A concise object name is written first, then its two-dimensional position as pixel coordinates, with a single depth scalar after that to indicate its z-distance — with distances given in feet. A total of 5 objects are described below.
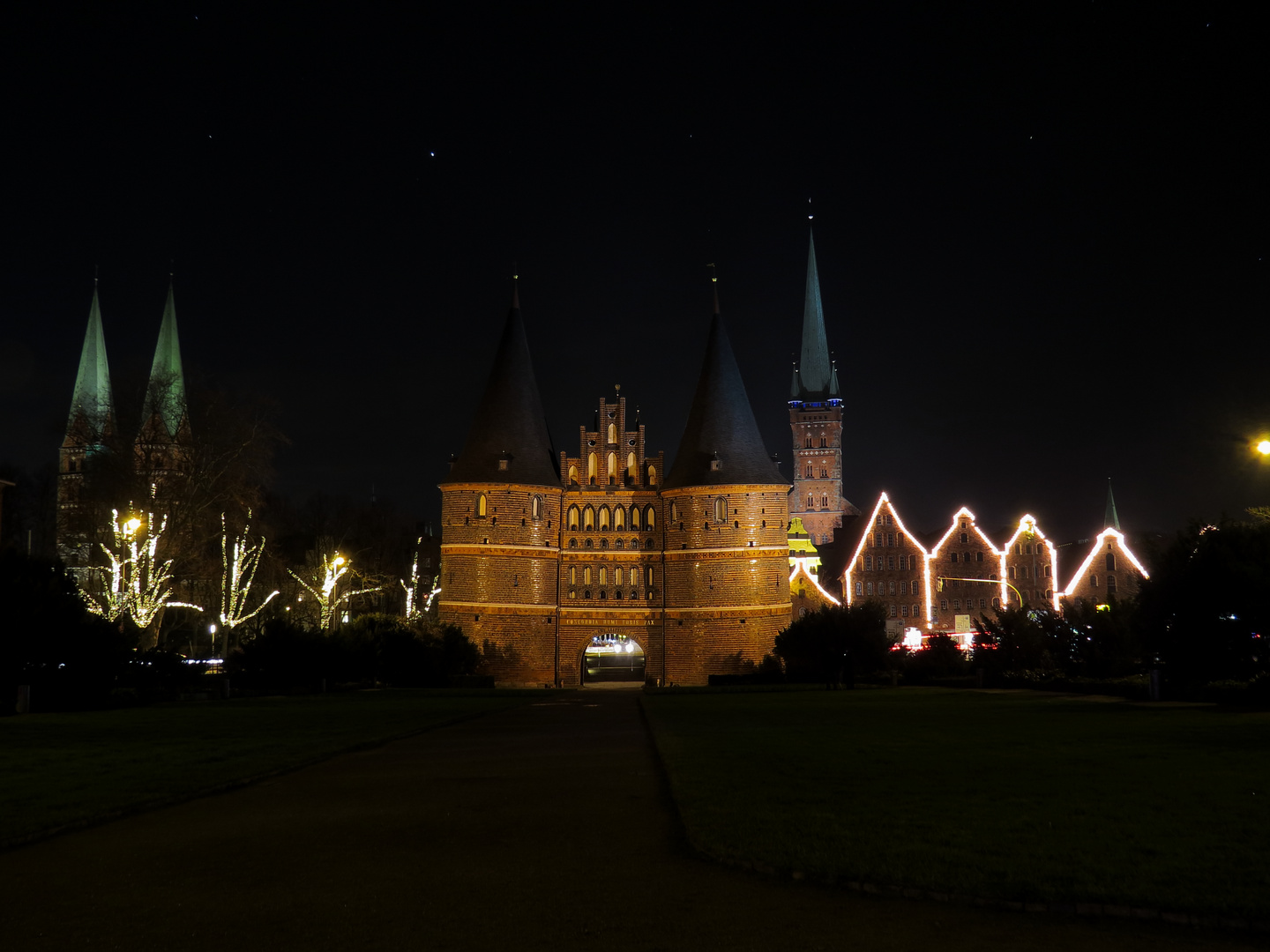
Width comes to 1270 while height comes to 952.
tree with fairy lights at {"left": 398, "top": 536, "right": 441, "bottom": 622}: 213.05
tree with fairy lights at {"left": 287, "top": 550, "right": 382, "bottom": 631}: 174.81
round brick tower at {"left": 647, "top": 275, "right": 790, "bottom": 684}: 220.43
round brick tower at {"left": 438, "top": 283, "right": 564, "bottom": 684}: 216.13
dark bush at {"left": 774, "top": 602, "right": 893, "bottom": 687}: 168.45
